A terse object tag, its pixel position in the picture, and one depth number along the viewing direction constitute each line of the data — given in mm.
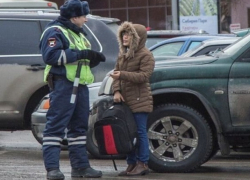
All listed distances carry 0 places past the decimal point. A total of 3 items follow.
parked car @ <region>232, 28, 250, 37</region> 26162
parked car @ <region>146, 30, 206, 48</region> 34500
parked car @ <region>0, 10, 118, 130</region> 22828
